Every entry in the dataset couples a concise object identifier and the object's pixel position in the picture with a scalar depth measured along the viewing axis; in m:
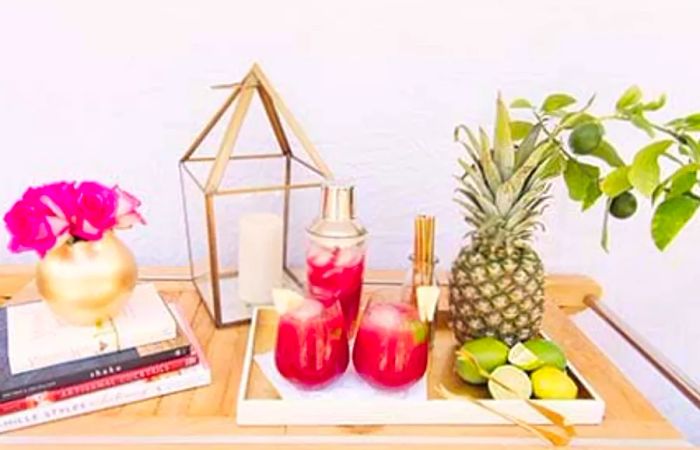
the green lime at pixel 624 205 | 0.89
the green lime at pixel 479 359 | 0.78
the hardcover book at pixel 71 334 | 0.75
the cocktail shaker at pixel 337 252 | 0.85
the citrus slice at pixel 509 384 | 0.75
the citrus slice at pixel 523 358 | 0.79
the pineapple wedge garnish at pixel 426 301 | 0.77
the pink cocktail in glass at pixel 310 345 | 0.75
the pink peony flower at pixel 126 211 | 0.81
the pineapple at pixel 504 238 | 0.83
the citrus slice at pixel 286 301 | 0.76
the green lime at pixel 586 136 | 0.83
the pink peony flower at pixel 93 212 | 0.77
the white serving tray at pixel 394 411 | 0.72
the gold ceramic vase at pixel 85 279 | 0.78
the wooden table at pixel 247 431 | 0.70
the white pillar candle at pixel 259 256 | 0.96
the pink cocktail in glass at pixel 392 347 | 0.75
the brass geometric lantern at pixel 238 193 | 0.90
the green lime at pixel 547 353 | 0.80
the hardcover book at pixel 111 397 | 0.70
